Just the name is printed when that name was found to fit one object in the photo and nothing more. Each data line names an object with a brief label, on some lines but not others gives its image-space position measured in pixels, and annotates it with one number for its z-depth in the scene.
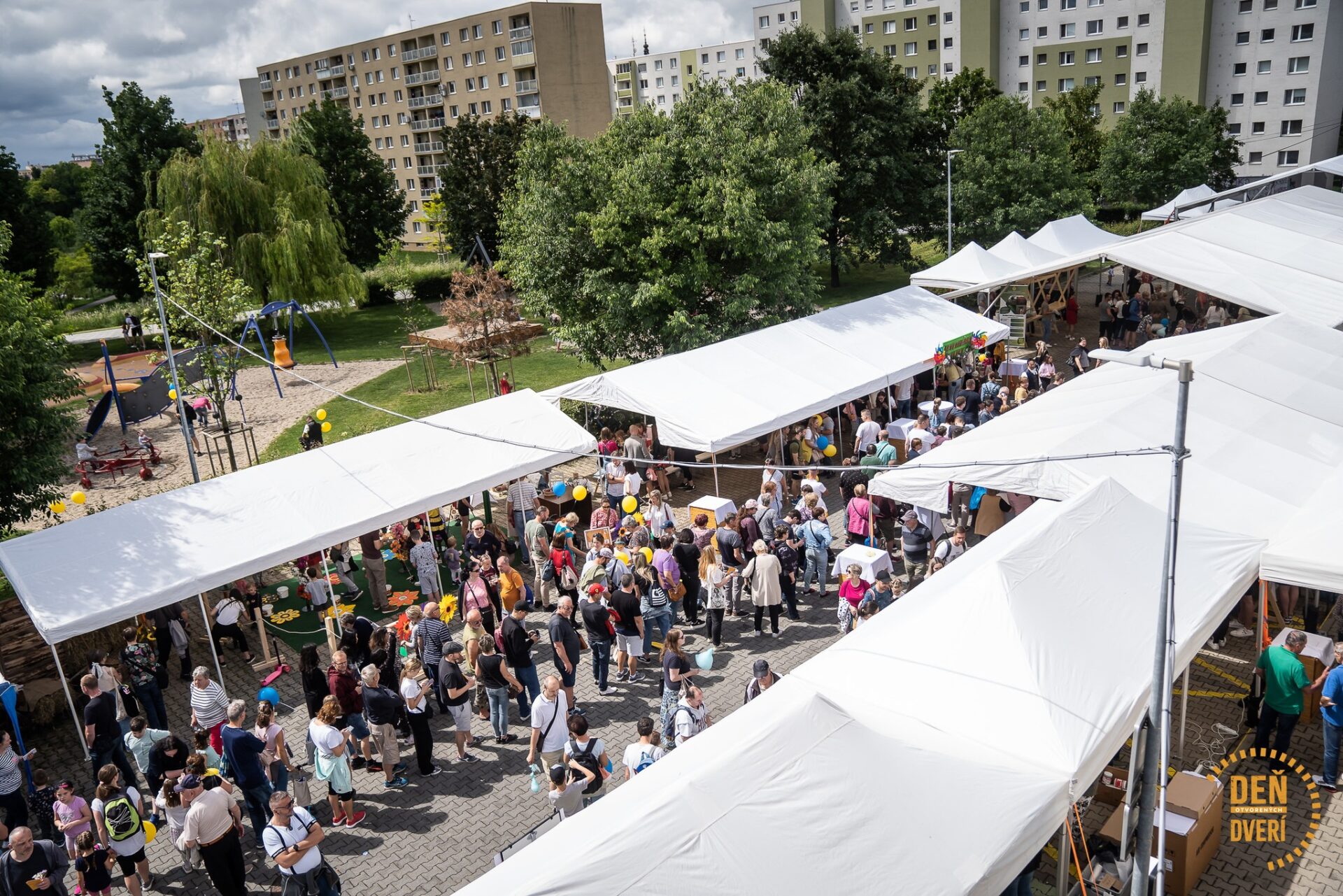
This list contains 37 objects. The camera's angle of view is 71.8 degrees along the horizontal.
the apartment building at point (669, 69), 98.25
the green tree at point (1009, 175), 33.16
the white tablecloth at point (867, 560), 11.45
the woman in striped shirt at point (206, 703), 8.93
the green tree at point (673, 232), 19.33
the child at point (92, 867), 7.00
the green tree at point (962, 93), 44.41
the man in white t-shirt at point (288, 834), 6.76
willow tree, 30.59
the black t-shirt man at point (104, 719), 8.84
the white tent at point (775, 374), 14.87
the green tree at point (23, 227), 33.09
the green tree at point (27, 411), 13.02
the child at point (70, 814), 7.41
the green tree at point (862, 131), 32.22
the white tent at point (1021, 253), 25.17
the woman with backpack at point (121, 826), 7.38
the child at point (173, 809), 7.63
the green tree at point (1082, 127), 44.22
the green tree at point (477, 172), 40.25
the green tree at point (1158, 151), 39.78
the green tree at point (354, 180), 42.00
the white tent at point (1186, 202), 31.66
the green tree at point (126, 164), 35.50
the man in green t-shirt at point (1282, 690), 7.91
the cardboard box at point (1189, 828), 6.85
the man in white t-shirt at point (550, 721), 8.12
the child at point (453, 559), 13.23
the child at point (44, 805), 8.06
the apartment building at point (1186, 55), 50.75
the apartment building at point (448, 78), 61.69
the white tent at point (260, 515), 10.38
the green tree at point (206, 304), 17.45
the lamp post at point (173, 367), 14.89
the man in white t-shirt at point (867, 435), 15.78
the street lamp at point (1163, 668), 5.54
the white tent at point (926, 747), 5.36
